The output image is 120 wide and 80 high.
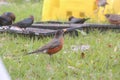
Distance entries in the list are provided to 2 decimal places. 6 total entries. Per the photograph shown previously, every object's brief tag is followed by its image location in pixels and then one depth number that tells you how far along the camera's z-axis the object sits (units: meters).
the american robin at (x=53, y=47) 9.95
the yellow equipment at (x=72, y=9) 17.70
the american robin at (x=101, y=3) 17.65
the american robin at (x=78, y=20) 15.87
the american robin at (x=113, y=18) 15.45
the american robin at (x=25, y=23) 14.70
